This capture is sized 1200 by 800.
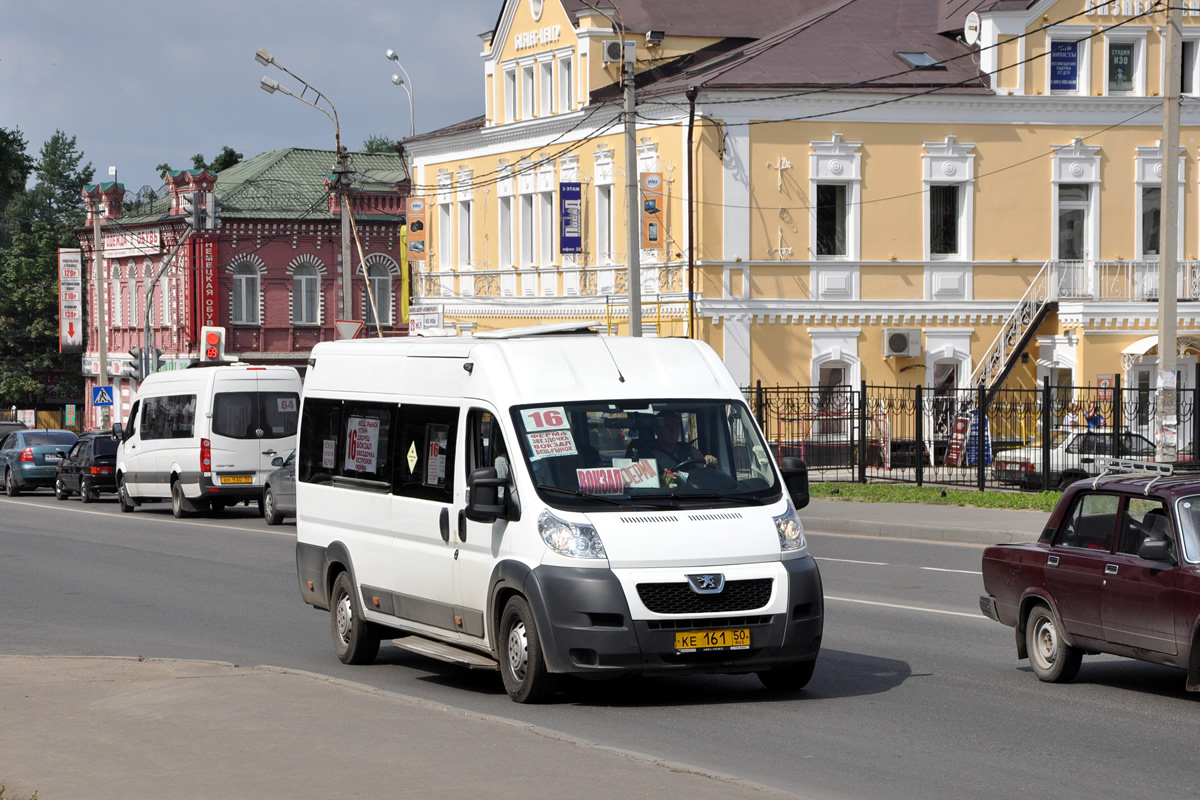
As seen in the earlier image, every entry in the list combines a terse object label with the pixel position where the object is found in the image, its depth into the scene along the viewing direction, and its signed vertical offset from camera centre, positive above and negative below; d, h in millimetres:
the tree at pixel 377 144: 114900 +15661
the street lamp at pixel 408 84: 54938 +9658
